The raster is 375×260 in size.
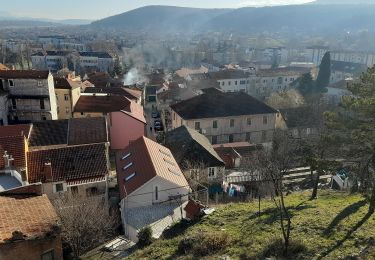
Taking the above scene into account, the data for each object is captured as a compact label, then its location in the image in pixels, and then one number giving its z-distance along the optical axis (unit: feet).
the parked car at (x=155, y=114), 199.84
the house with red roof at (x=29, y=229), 54.70
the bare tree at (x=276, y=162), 84.04
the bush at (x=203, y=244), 52.31
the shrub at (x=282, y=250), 47.71
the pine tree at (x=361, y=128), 53.78
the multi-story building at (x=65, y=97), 152.35
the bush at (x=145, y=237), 61.57
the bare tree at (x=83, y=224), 62.80
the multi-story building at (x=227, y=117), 143.84
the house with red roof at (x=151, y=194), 72.49
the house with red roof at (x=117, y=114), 131.23
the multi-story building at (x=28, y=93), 137.49
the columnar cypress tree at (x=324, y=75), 244.28
